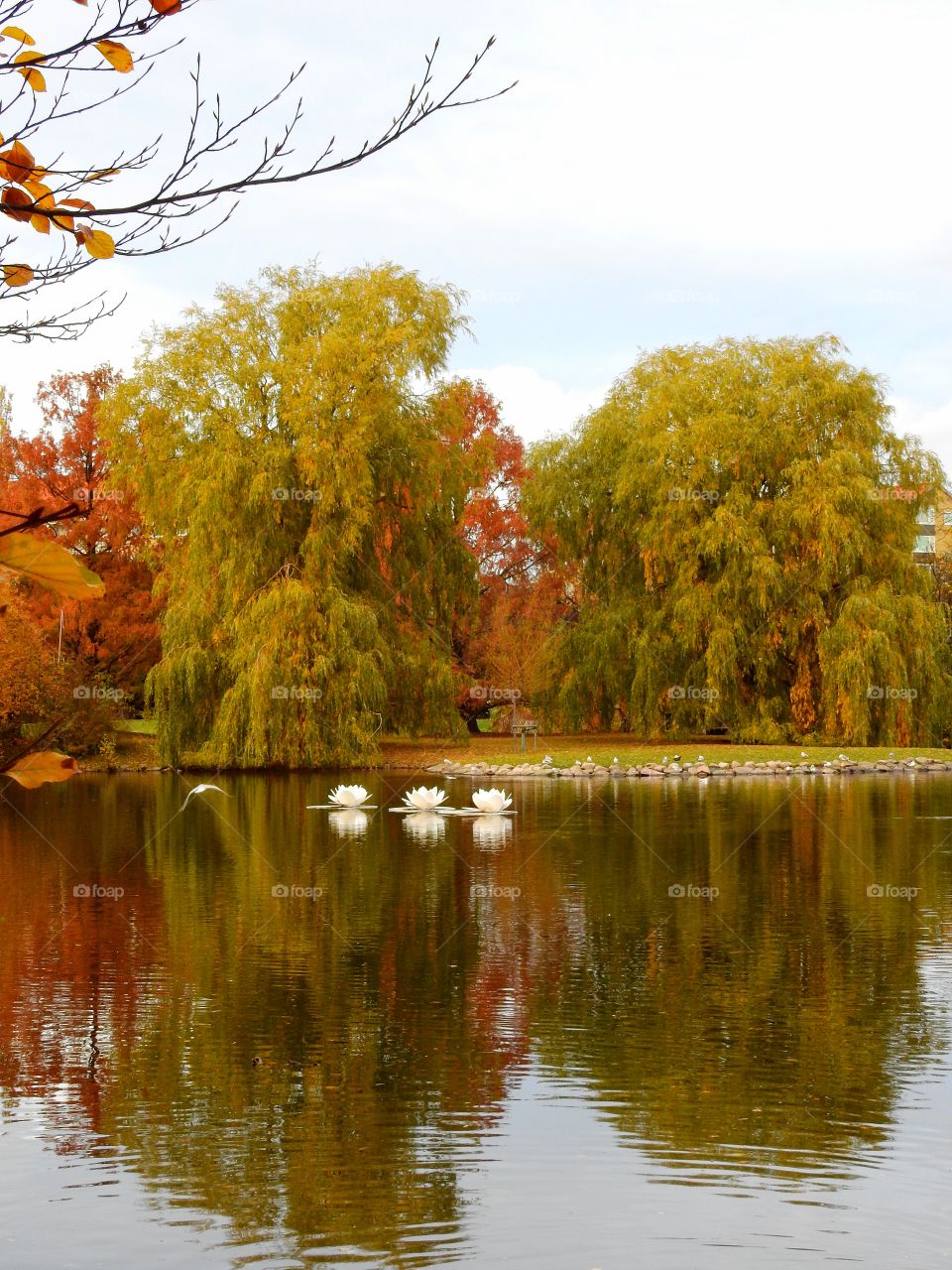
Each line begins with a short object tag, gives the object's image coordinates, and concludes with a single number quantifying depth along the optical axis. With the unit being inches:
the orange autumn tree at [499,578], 1220.5
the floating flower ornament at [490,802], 692.1
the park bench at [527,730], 1276.3
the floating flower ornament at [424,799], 710.3
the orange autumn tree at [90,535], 1230.3
